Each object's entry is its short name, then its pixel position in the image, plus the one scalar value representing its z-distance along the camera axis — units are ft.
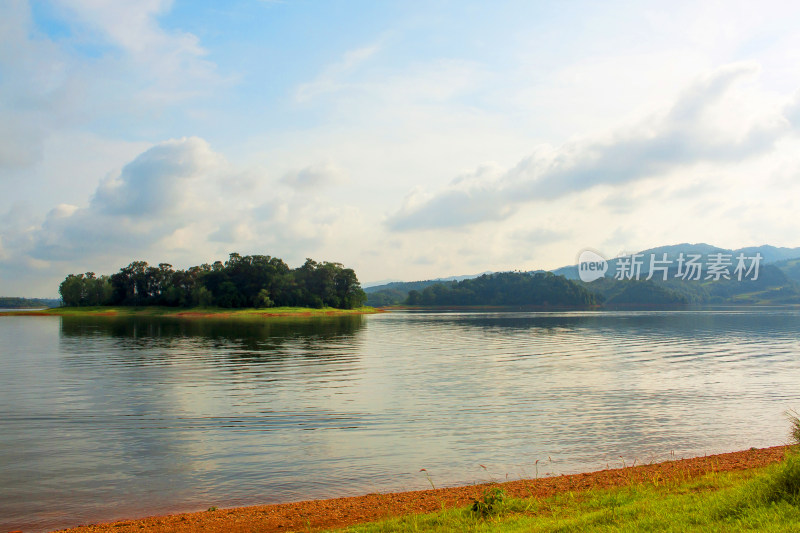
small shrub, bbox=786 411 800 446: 39.06
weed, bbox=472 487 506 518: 35.35
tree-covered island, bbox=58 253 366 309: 519.60
